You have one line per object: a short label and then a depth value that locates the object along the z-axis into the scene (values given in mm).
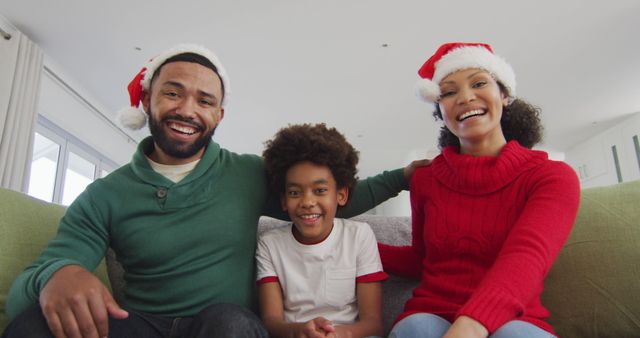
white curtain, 3545
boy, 1106
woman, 809
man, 851
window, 4359
